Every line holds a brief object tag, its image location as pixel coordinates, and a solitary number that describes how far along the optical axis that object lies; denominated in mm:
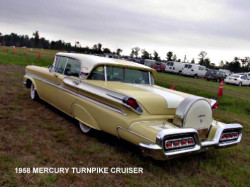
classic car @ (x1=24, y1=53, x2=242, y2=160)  3201
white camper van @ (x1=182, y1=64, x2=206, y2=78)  31625
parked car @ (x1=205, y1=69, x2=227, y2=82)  30281
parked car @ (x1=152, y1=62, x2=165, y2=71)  34688
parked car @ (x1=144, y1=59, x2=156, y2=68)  35981
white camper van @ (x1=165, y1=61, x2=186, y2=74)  32781
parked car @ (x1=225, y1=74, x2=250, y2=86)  25656
